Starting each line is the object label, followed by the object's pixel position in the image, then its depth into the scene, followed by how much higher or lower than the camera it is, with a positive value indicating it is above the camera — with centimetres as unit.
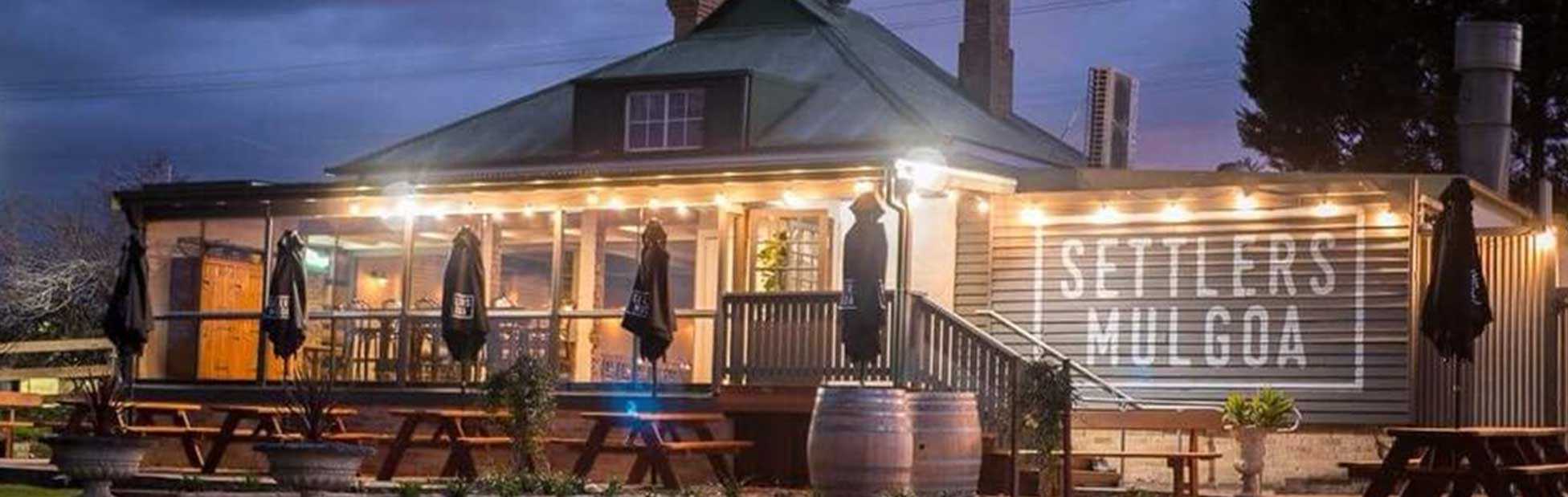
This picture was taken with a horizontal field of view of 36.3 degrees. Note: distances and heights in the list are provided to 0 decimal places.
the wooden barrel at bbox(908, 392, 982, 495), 1673 -60
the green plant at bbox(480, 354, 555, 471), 1989 -48
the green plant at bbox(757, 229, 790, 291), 2359 +90
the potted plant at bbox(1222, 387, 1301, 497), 1844 -41
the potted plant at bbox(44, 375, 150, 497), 1669 -90
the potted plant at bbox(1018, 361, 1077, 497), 1700 -28
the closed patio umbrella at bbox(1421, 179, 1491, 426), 1734 +67
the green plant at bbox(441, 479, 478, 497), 1773 -111
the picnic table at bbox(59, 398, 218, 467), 2278 -92
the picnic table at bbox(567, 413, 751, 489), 1955 -81
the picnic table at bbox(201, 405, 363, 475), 2216 -86
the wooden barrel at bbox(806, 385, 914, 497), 1634 -60
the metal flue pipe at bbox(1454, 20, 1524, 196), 2542 +305
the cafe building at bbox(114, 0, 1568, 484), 2138 +70
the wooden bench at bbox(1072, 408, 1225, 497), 1805 -45
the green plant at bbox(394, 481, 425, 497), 1777 -113
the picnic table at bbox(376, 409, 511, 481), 2070 -86
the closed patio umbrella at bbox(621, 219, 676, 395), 2144 +44
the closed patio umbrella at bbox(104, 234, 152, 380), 2311 +23
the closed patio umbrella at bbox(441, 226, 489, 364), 2272 +38
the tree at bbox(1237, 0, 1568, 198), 3628 +454
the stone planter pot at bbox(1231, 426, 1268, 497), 1841 -68
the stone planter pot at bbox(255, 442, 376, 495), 1571 -84
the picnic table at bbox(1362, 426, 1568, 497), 1546 -57
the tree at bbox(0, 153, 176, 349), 4747 +95
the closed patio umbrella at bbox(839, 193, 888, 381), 1983 +62
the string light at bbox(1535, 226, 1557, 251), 2238 +133
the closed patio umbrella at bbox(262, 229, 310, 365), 2330 +31
